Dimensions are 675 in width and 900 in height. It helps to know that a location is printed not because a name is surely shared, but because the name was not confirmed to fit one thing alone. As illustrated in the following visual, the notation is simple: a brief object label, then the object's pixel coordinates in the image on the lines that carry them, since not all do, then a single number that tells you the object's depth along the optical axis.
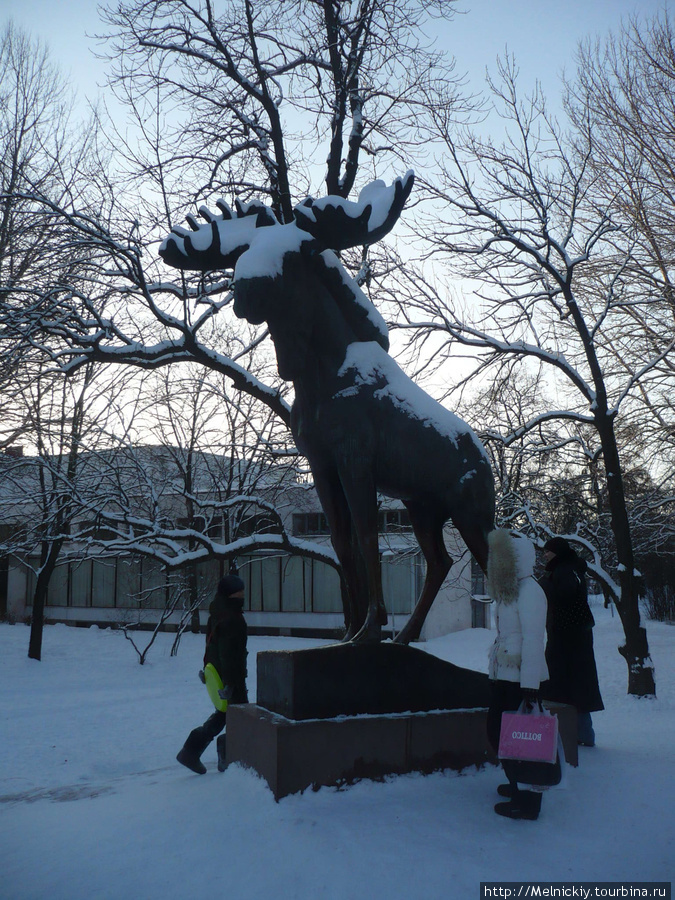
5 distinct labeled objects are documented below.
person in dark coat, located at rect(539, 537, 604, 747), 5.71
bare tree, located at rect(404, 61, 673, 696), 10.44
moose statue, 4.59
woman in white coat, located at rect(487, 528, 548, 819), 3.97
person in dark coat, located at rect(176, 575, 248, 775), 5.36
